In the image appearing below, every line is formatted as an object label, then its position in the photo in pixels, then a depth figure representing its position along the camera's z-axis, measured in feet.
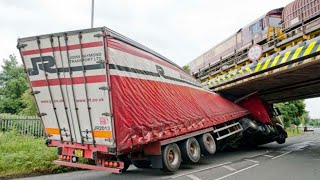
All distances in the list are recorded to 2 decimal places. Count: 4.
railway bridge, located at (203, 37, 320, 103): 34.45
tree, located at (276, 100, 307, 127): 141.30
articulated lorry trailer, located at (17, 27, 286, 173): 22.31
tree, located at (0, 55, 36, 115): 118.36
